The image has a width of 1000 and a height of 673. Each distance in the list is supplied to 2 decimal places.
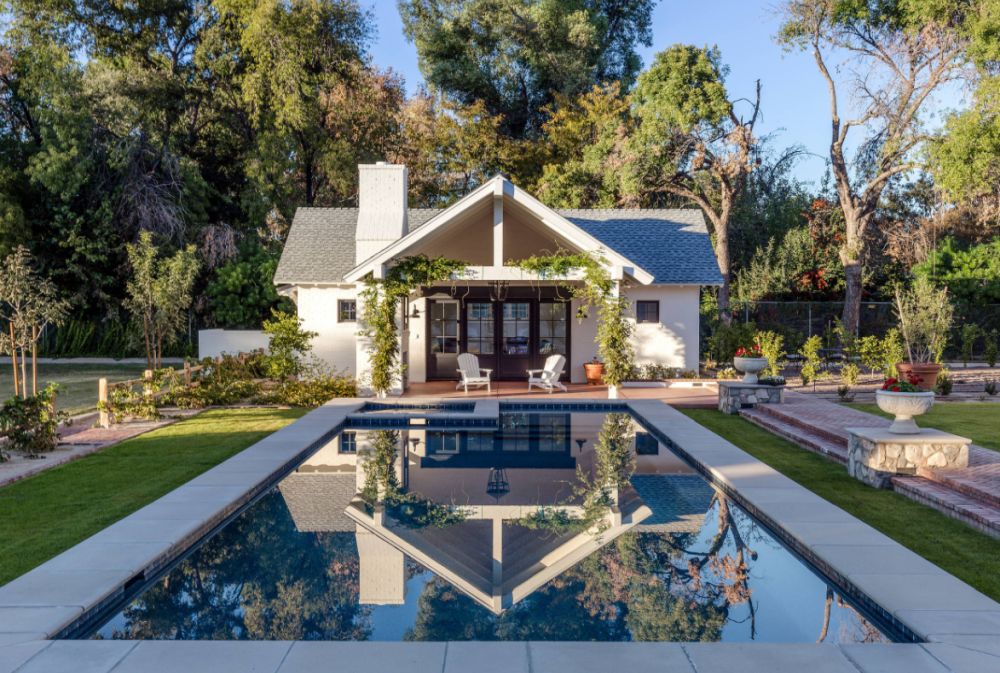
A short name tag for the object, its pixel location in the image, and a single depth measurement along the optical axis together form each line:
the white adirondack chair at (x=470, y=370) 17.09
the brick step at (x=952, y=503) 6.94
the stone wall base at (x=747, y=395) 14.26
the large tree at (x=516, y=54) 32.78
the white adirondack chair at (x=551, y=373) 17.03
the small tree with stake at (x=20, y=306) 12.29
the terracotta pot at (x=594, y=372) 18.72
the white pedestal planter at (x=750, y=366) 14.26
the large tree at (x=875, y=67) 22.22
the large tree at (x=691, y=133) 23.73
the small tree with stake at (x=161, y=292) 17.83
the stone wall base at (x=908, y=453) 8.55
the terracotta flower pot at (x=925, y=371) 16.44
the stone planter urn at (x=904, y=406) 8.70
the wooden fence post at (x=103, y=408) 12.62
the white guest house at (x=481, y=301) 18.62
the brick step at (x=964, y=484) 7.40
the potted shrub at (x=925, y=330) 16.58
